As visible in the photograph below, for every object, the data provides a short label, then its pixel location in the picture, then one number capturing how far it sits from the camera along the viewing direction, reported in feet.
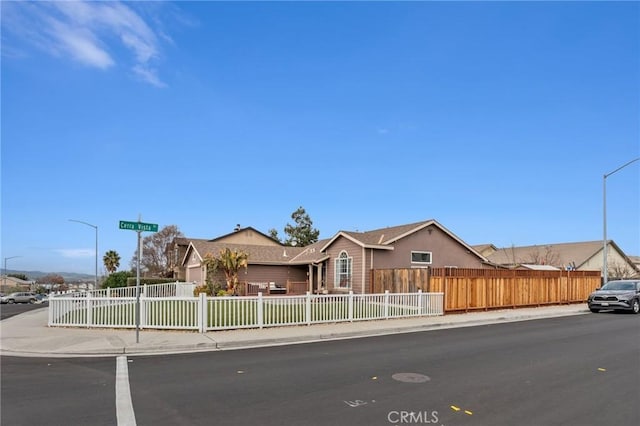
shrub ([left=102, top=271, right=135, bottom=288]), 134.31
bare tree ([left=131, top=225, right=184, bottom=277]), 215.51
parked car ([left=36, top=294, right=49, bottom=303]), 172.59
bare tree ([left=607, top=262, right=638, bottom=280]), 175.81
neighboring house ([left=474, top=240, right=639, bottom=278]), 175.22
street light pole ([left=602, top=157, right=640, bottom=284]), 85.20
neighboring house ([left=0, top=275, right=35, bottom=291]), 306.14
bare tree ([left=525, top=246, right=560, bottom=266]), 184.70
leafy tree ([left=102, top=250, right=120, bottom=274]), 223.71
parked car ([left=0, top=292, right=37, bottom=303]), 169.07
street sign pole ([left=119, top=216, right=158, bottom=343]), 38.58
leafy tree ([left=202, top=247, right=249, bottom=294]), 97.55
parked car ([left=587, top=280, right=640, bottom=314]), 70.90
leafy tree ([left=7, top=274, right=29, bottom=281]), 429.79
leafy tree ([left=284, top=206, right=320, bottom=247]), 234.38
